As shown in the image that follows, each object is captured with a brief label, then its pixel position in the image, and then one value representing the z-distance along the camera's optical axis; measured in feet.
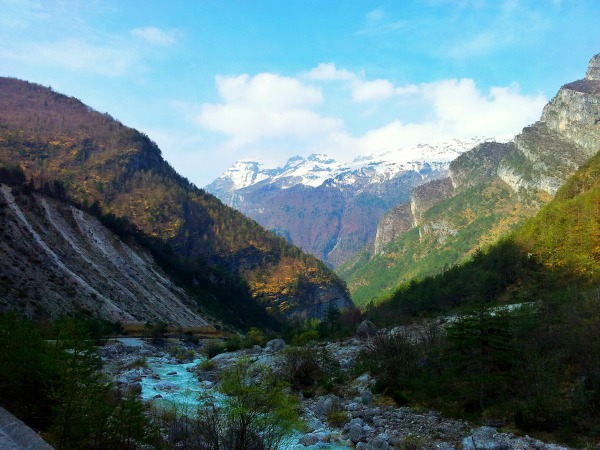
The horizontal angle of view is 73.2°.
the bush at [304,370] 103.81
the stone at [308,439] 66.39
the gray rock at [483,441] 55.18
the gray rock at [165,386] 99.04
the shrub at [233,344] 182.27
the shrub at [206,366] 129.16
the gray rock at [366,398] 86.53
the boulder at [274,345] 172.05
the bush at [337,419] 75.78
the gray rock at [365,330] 174.13
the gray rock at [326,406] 81.46
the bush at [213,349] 172.35
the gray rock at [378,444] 60.95
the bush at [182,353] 160.13
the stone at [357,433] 66.69
